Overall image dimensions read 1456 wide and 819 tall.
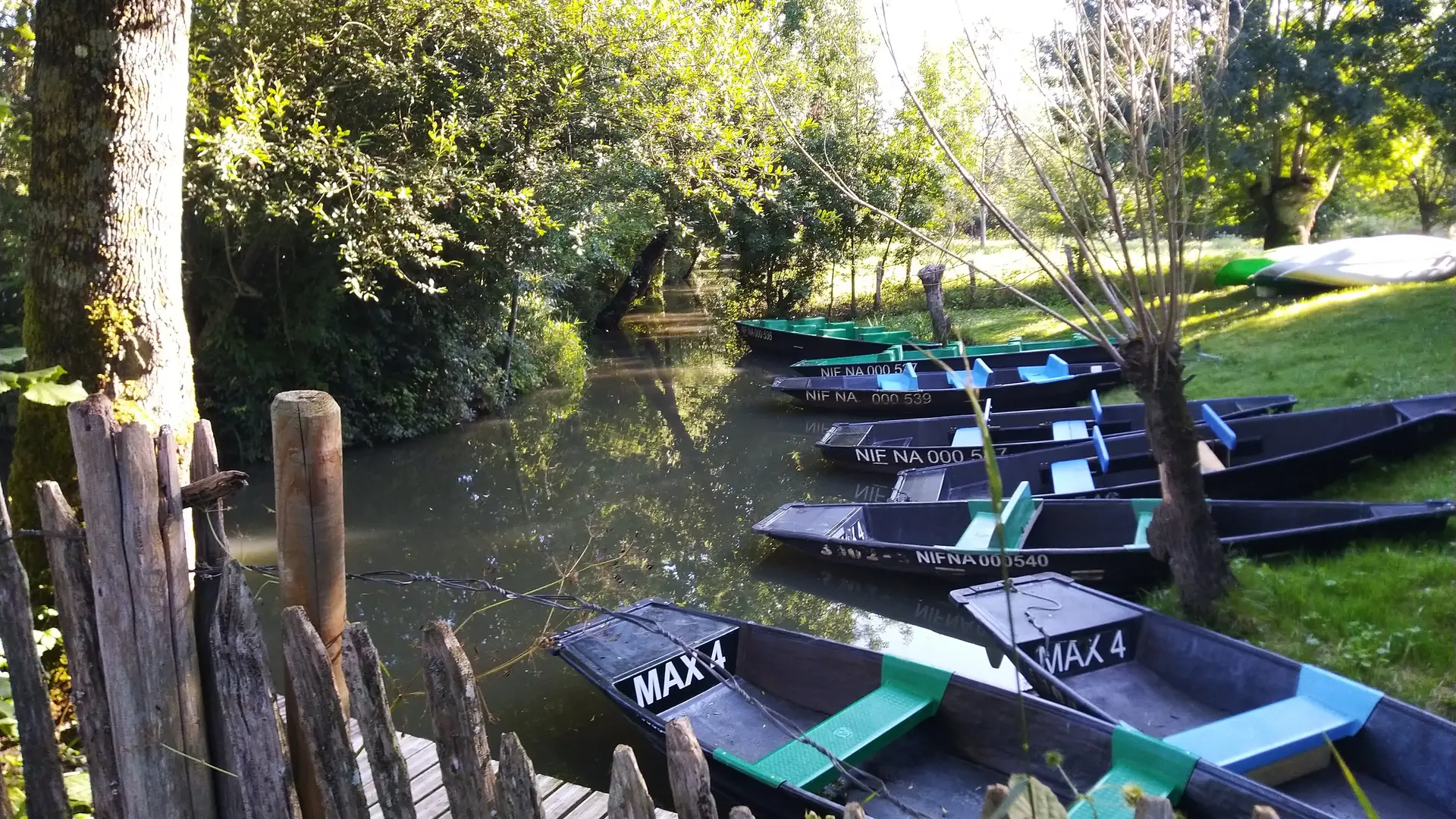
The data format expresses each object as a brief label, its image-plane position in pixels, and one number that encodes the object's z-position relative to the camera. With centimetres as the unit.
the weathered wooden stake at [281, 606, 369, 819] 199
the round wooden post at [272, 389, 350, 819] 211
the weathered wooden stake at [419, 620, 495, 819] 189
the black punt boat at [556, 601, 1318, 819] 347
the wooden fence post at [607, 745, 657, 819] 169
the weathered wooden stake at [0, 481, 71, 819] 232
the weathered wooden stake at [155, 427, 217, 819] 219
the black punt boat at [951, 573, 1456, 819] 358
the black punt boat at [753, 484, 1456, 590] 568
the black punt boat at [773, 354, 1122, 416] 1170
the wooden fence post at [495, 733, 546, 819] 183
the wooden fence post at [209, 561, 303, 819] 207
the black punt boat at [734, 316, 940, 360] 1758
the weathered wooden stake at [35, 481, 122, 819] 227
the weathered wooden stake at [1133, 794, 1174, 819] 139
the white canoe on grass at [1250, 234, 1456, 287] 1490
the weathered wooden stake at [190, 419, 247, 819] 228
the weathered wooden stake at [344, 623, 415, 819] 192
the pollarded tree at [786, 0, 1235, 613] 423
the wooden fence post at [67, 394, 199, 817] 212
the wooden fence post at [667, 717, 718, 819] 172
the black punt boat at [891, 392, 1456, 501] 698
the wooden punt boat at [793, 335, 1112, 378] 1364
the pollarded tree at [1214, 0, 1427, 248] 1390
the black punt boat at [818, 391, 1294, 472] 944
